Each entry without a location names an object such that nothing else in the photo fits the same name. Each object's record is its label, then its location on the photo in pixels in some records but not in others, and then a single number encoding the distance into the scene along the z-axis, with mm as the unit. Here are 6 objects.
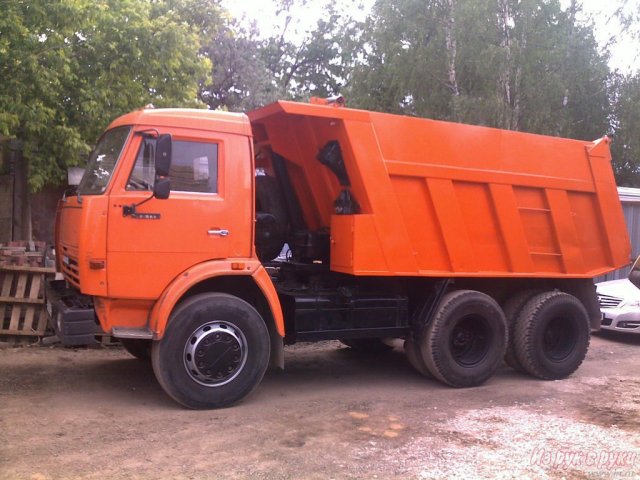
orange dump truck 5676
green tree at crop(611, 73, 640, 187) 18906
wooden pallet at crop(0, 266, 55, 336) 8227
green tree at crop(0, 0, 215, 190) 8312
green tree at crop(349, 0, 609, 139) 17359
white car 10203
